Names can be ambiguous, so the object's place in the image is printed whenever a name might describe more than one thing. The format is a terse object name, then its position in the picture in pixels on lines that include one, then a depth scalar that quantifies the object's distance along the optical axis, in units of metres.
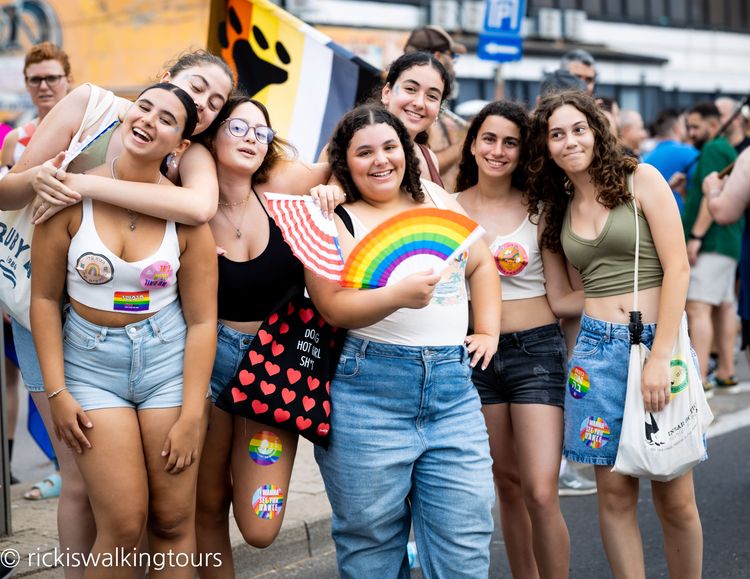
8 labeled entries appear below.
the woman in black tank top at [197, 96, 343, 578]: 3.59
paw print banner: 5.67
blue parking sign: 8.78
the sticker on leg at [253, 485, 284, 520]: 3.60
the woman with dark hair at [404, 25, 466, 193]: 5.17
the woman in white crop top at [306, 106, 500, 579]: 3.44
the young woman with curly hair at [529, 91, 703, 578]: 3.79
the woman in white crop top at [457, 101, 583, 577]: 3.95
